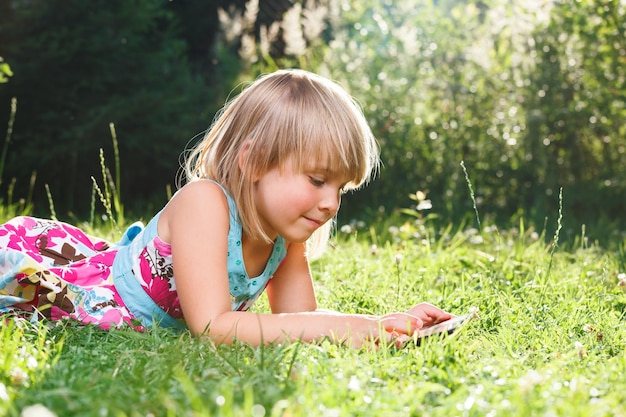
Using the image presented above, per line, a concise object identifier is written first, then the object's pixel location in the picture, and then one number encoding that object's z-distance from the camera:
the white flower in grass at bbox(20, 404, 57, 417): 0.67
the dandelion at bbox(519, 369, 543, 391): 0.76
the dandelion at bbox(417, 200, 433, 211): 1.40
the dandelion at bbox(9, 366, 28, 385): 0.81
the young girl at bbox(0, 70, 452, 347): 0.99
